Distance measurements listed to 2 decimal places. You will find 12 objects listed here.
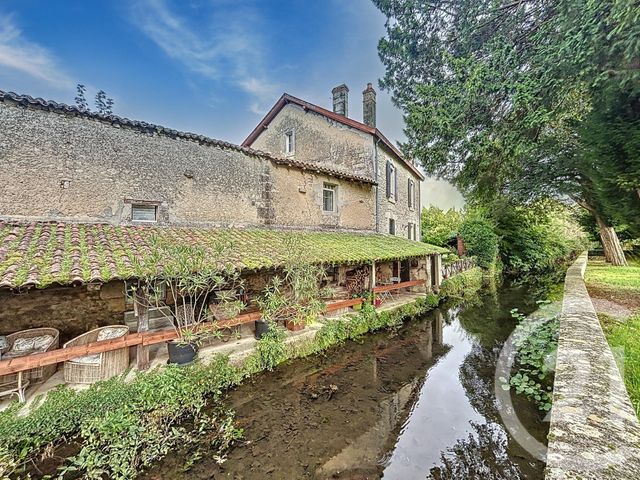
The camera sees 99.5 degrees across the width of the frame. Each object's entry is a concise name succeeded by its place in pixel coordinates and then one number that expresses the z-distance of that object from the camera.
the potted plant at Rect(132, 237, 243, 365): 5.68
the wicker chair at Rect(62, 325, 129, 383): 5.27
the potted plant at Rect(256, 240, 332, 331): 7.48
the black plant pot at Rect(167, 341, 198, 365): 6.01
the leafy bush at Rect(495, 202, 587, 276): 22.76
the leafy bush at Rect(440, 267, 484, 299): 15.65
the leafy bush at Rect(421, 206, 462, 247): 25.23
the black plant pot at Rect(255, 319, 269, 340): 7.60
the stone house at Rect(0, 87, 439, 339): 6.03
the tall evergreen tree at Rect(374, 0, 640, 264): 4.89
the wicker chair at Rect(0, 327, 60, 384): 5.17
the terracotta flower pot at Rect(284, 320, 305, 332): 8.46
